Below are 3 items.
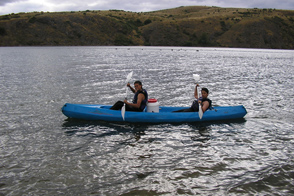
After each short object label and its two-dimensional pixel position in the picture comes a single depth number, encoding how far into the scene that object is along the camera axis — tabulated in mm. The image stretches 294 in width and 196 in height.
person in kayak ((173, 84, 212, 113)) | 11047
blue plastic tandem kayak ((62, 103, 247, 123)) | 10867
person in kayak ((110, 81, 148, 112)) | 10929
